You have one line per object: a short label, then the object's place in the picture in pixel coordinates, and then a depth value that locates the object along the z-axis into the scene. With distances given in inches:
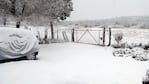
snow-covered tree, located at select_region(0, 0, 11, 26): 268.8
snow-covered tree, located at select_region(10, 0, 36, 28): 285.5
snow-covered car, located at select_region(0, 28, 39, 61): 165.4
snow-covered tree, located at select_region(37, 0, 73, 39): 300.0
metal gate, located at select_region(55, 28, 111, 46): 363.9
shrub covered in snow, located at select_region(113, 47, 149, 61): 199.0
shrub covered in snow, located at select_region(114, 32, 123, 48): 288.3
